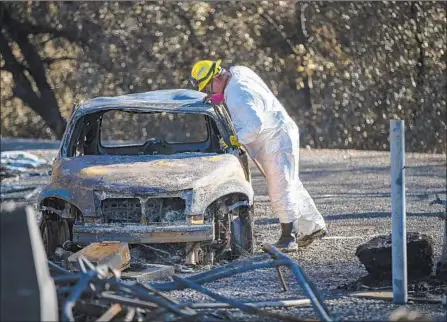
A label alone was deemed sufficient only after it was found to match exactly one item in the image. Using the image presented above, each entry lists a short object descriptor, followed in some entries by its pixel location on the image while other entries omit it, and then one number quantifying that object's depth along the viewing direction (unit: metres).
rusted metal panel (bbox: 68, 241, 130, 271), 18.78
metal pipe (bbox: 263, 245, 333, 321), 14.47
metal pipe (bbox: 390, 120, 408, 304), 16.58
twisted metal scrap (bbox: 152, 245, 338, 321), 14.34
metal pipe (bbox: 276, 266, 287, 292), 17.62
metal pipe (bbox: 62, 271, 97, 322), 13.07
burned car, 20.70
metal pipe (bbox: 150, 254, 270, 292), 15.83
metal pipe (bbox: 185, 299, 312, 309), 15.27
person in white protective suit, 22.94
